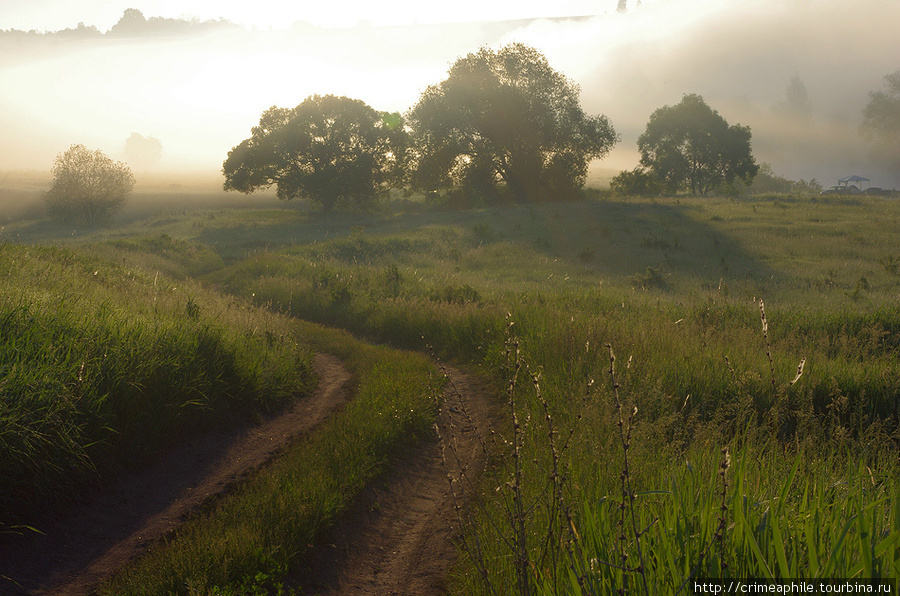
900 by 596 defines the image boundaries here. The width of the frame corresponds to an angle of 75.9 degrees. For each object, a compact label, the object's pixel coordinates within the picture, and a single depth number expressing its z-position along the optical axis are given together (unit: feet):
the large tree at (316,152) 179.83
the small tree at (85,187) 179.73
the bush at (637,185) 225.76
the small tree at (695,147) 243.40
